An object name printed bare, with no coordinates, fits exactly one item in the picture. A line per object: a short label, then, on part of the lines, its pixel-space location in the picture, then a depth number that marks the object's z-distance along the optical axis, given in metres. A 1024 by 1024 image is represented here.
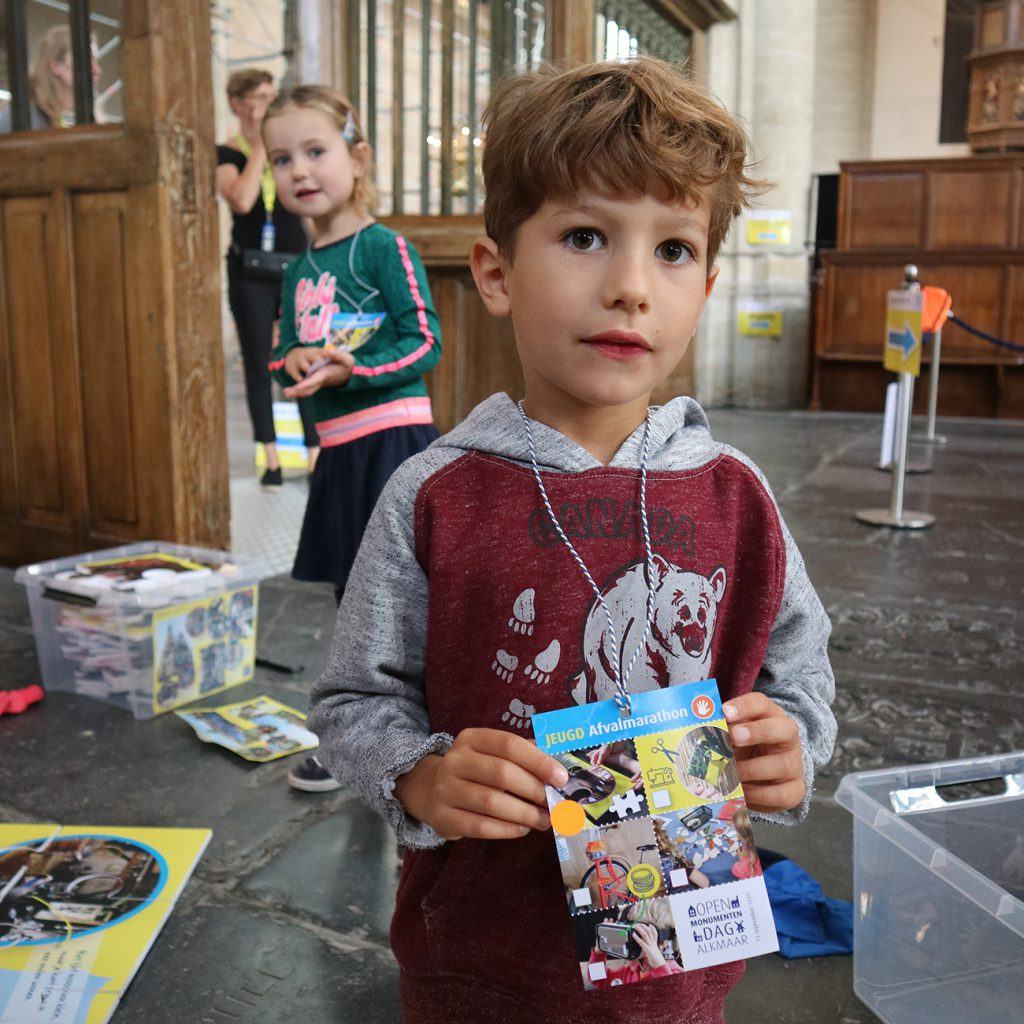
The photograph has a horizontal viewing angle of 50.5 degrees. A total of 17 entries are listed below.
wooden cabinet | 9.05
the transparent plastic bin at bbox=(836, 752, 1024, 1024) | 1.28
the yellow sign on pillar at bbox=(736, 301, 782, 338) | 9.85
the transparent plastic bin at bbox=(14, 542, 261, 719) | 2.41
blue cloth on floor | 1.58
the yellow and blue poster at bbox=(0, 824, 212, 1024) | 1.41
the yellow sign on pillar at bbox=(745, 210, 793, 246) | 9.73
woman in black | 4.58
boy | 0.91
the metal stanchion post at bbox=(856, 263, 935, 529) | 4.62
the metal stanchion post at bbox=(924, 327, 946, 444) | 6.84
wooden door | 2.92
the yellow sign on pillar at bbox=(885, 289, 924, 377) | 4.68
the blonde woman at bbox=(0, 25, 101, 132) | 3.44
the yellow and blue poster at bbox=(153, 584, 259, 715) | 2.44
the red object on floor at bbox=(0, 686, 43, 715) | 2.41
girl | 2.14
